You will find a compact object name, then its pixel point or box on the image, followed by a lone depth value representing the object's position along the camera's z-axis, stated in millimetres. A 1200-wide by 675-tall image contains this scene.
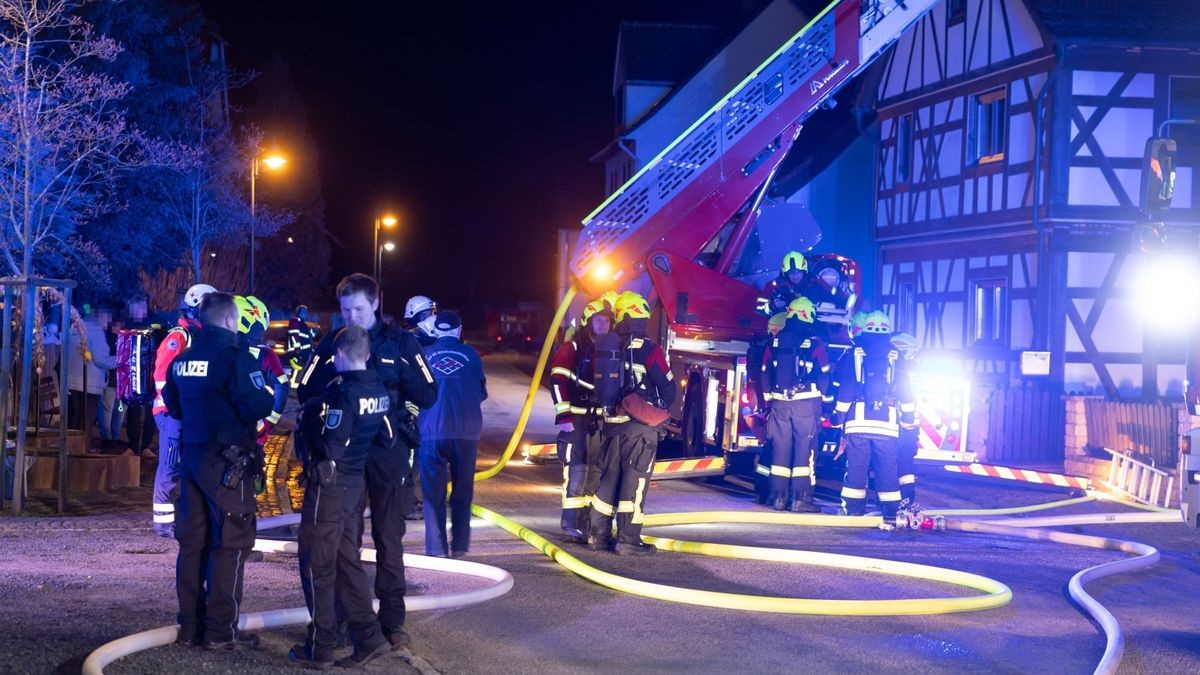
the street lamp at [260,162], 30750
